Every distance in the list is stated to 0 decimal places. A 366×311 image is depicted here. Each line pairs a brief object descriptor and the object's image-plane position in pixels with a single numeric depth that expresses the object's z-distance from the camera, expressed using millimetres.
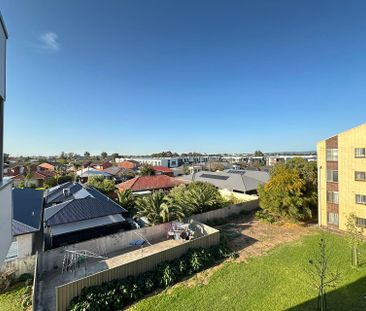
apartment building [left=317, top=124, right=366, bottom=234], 18531
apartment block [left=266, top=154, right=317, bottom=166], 113375
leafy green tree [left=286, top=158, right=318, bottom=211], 22766
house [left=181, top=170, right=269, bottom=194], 34031
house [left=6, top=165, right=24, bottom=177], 58319
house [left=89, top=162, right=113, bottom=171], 81869
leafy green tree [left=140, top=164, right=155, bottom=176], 56041
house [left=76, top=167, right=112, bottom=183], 52706
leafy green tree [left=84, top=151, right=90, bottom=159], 177225
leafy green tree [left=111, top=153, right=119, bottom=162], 165325
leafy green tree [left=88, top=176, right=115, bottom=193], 32053
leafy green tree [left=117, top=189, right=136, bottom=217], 24359
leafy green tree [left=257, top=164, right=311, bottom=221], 21422
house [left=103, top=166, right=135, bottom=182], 58219
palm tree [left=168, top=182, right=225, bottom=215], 22578
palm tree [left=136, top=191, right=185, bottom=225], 19675
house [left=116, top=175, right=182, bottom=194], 33062
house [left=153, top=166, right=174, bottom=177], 66188
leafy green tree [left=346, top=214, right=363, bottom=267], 14195
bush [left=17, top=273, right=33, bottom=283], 12899
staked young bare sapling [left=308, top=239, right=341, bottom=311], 10469
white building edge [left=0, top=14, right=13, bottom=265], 4441
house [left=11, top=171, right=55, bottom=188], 47669
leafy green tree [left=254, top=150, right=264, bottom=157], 157900
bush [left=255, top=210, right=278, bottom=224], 23456
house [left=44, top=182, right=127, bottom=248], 16750
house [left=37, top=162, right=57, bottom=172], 76969
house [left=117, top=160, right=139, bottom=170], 92750
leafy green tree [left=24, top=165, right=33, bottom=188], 43750
